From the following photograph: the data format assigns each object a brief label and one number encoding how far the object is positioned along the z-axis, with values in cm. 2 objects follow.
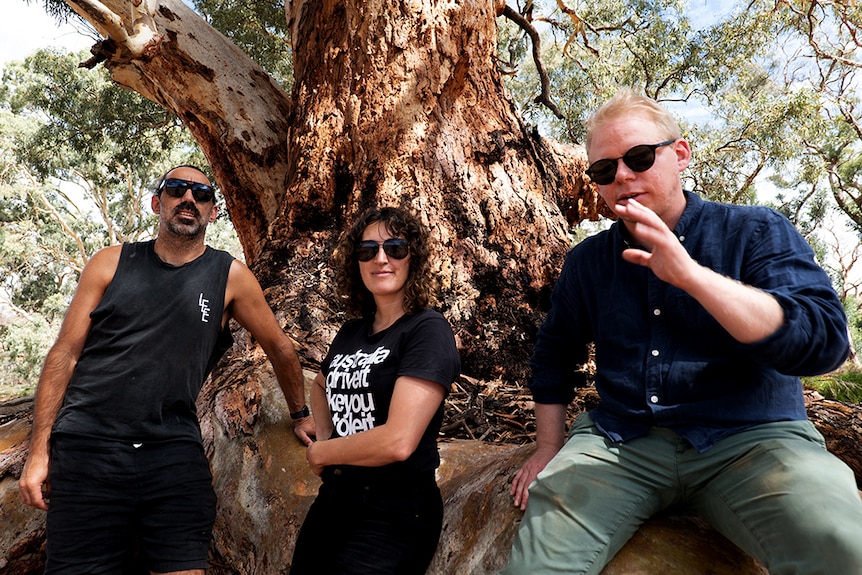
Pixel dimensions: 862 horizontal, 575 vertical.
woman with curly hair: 190
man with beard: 223
